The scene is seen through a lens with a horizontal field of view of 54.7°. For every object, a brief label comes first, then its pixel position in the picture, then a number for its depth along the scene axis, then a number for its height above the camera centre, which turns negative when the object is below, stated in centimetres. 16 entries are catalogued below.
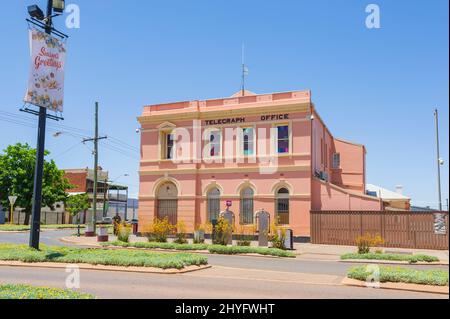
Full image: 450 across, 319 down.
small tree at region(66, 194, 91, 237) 3844 +4
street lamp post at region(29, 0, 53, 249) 1734 +100
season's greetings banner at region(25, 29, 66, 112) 1691 +531
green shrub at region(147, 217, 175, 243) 2494 -148
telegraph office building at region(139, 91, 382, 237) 2838 +312
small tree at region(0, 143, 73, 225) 5000 +291
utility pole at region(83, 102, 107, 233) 3284 +404
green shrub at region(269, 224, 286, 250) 2284 -163
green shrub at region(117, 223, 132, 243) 2544 -163
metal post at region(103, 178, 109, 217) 5536 -32
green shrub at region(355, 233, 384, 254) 2089 -168
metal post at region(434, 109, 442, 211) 3131 +435
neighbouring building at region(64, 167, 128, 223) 6600 +264
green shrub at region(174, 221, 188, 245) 2461 -170
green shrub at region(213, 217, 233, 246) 2347 -137
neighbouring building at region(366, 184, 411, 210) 3762 +97
